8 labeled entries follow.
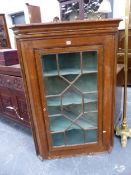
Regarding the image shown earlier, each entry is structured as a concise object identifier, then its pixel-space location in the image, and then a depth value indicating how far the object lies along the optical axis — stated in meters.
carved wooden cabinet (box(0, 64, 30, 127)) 1.70
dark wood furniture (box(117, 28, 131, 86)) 2.65
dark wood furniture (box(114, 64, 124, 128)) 1.74
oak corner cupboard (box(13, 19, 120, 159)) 1.17
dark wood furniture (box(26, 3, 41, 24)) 3.13
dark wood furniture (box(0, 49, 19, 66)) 1.76
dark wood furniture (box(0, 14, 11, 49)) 3.93
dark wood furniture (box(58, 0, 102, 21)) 2.55
